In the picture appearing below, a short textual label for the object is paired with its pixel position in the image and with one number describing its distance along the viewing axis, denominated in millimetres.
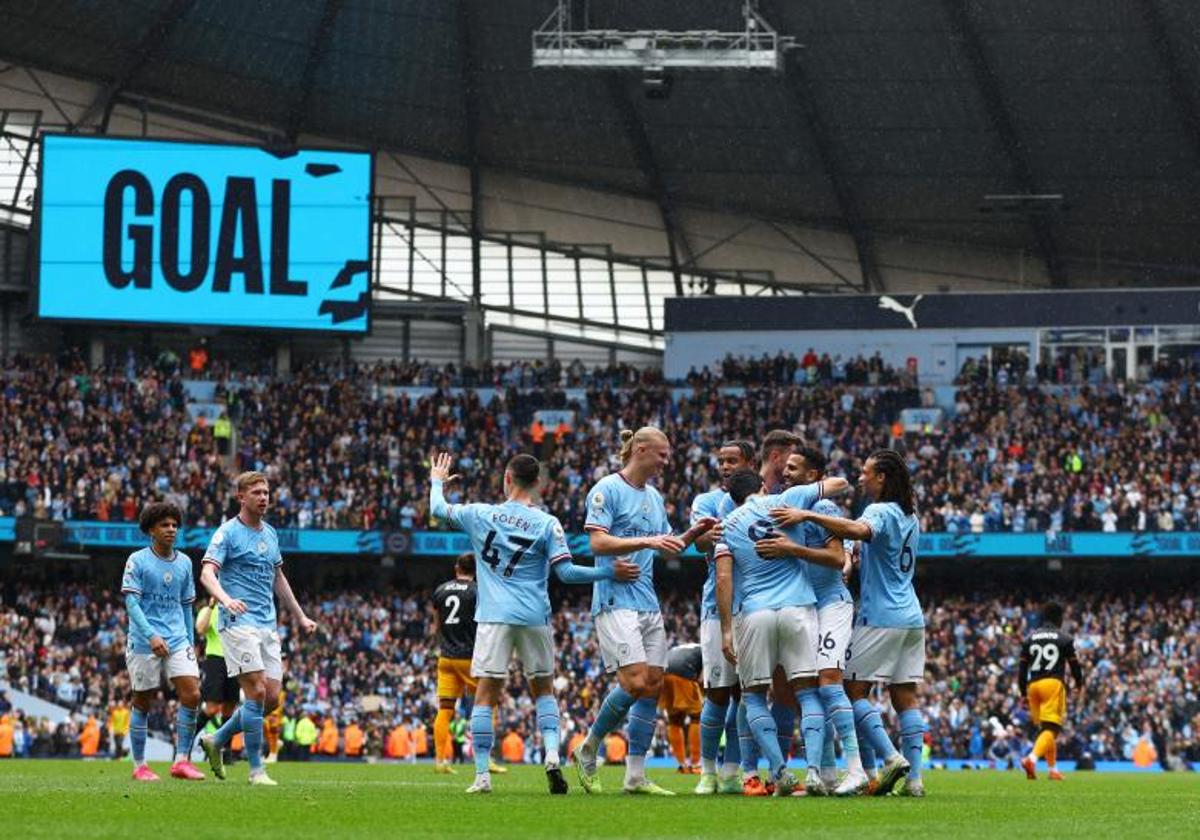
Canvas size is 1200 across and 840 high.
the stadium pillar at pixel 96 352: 56625
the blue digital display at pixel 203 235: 53250
